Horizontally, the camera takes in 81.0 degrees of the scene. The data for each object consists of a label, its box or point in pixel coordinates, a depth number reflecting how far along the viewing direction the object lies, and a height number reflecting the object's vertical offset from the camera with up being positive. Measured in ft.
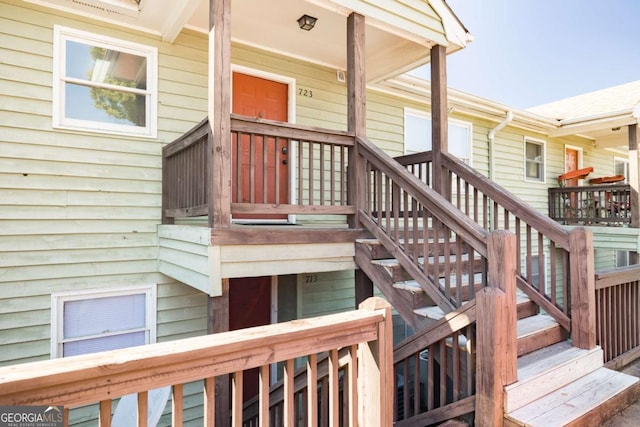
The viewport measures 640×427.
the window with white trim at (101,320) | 11.98 -3.33
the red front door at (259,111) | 15.37 +4.60
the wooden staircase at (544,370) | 6.85 -3.15
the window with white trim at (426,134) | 20.98 +5.00
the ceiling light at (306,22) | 13.09 +7.00
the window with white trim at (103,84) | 12.02 +4.62
